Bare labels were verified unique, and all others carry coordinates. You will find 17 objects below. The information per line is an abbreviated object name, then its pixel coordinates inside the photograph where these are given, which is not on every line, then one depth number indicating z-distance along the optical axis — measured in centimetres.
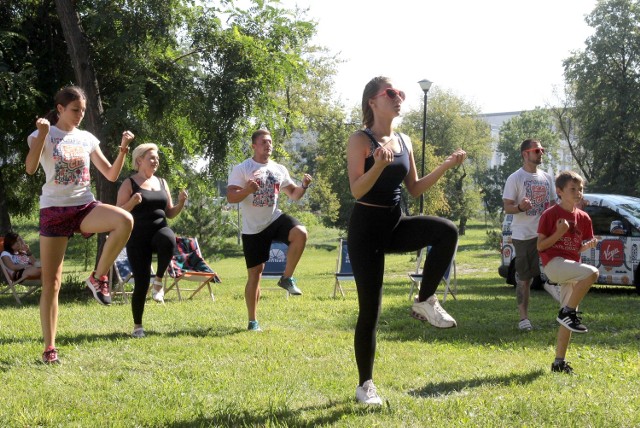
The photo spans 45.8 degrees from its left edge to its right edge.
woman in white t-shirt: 602
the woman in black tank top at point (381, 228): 469
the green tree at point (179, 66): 1398
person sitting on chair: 1274
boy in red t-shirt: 573
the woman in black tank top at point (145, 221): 816
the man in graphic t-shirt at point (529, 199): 856
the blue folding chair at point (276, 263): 1521
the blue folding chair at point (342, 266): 1476
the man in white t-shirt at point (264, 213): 802
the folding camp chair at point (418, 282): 1271
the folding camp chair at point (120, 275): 1383
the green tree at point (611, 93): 3966
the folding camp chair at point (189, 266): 1385
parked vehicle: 1388
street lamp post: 2666
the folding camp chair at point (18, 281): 1245
